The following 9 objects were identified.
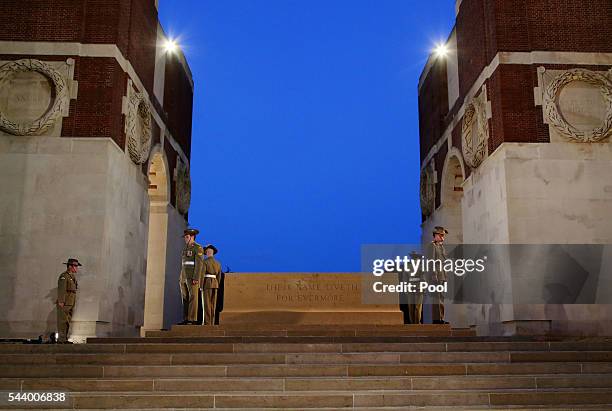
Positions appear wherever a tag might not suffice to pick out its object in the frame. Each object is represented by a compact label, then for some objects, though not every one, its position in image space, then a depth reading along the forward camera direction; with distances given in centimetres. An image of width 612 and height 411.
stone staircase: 855
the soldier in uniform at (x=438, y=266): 1530
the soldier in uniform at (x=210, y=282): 1573
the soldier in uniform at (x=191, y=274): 1523
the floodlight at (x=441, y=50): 2402
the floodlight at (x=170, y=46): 2319
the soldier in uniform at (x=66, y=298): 1400
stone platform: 1562
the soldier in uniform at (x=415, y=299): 1611
